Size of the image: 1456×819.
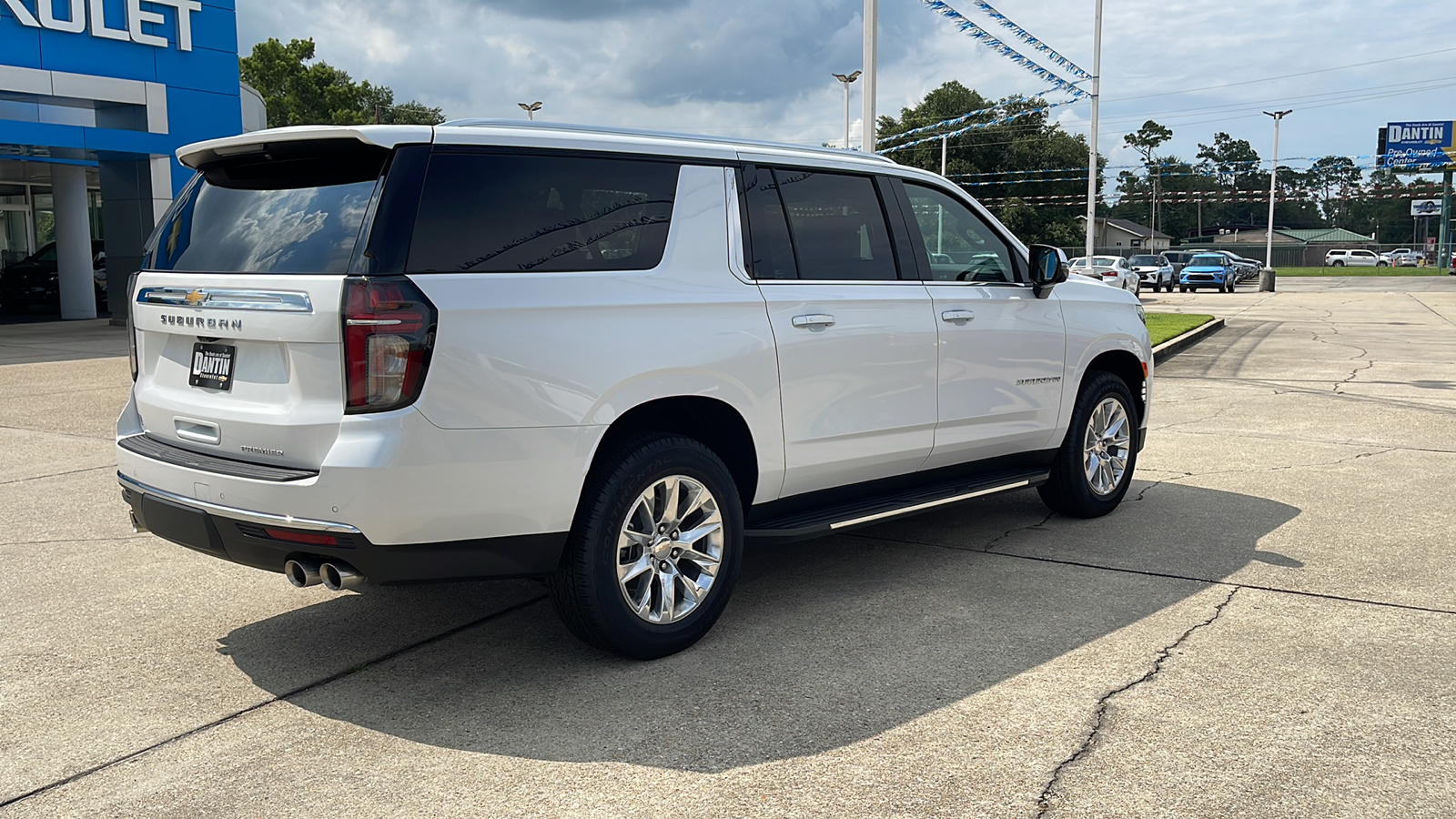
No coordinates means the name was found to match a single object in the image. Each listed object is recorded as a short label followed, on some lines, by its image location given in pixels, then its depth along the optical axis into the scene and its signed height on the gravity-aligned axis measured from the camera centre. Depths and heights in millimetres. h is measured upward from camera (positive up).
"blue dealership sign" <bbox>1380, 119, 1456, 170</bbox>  82938 +8702
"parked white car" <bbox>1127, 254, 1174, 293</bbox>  46844 -45
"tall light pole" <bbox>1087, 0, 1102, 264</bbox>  30828 +5534
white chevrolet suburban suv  3760 -312
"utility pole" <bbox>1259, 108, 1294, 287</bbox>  56500 +4995
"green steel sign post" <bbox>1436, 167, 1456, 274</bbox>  79562 +2313
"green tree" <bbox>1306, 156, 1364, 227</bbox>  148500 +11522
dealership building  20109 +3100
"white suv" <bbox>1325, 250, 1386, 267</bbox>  90688 +721
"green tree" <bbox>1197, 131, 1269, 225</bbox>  130125 +11374
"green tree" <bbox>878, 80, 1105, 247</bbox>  73438 +6762
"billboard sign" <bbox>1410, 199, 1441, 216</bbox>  98125 +4981
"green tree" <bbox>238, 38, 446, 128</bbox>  62906 +10123
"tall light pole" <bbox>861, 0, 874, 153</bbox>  15016 +2713
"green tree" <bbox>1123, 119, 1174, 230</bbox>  116375 +12814
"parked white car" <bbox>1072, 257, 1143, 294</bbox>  38469 -56
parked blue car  45719 -134
